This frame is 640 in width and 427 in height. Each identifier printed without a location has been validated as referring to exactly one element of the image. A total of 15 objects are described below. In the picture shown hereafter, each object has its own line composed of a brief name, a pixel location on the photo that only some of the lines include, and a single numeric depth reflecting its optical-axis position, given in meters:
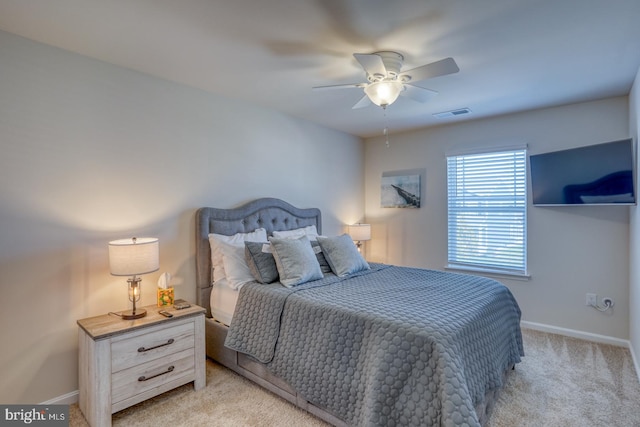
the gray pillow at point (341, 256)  3.12
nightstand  2.01
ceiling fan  2.06
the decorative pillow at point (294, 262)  2.70
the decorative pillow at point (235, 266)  2.79
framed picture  4.63
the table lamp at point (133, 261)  2.19
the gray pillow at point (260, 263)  2.74
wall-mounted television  2.88
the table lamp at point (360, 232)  4.57
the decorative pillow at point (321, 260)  3.23
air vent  3.69
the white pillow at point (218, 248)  2.97
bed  1.62
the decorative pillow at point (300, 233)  3.53
